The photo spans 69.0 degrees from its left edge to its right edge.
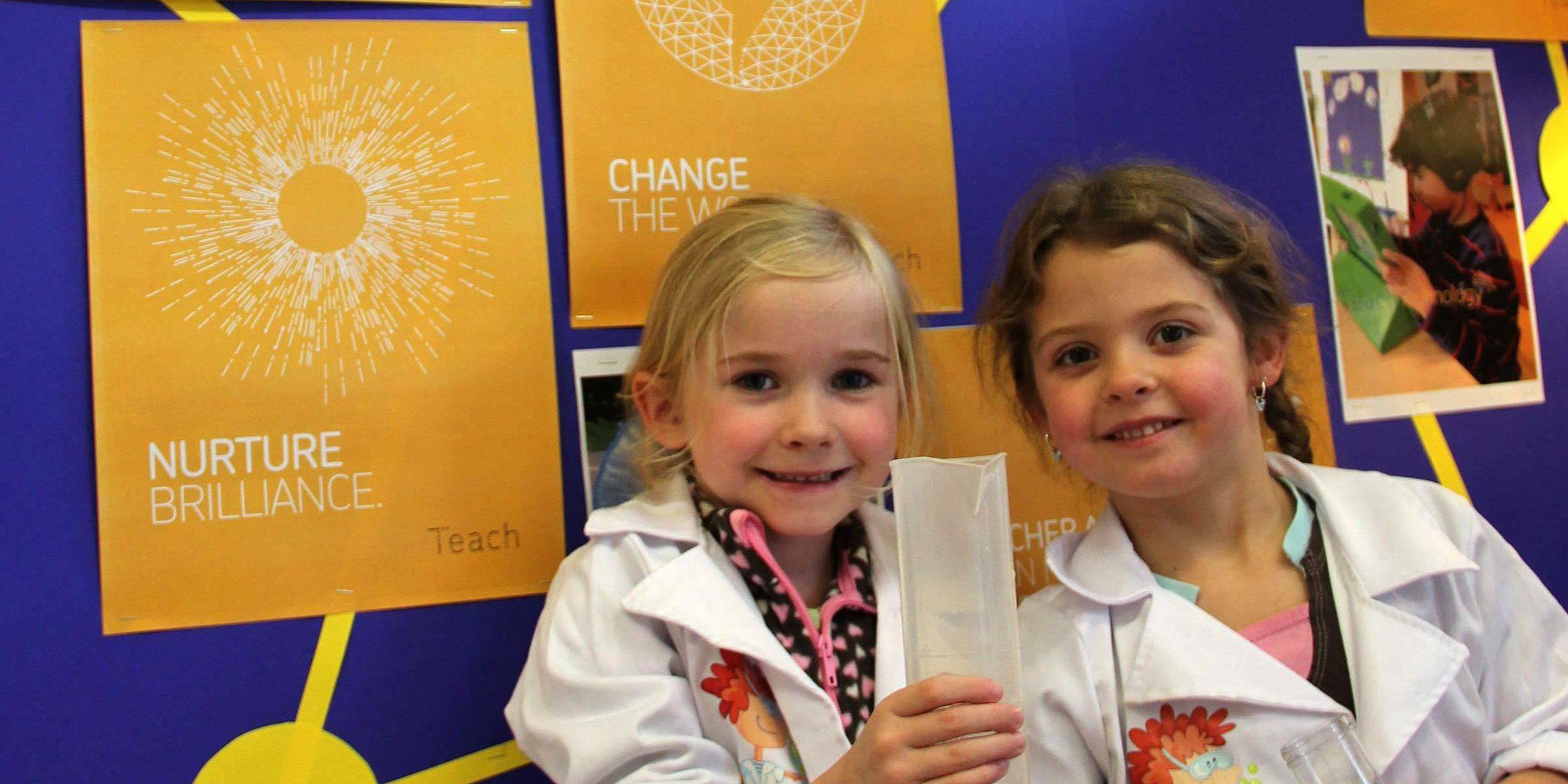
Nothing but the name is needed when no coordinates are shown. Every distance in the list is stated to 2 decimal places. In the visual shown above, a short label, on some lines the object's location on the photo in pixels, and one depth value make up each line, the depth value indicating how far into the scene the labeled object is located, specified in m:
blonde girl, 0.94
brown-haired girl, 0.94
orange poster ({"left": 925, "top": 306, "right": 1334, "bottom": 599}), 1.23
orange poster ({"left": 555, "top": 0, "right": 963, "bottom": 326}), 1.15
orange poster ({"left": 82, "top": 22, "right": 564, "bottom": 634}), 1.05
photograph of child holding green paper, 1.36
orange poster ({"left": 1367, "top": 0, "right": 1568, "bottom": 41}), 1.39
